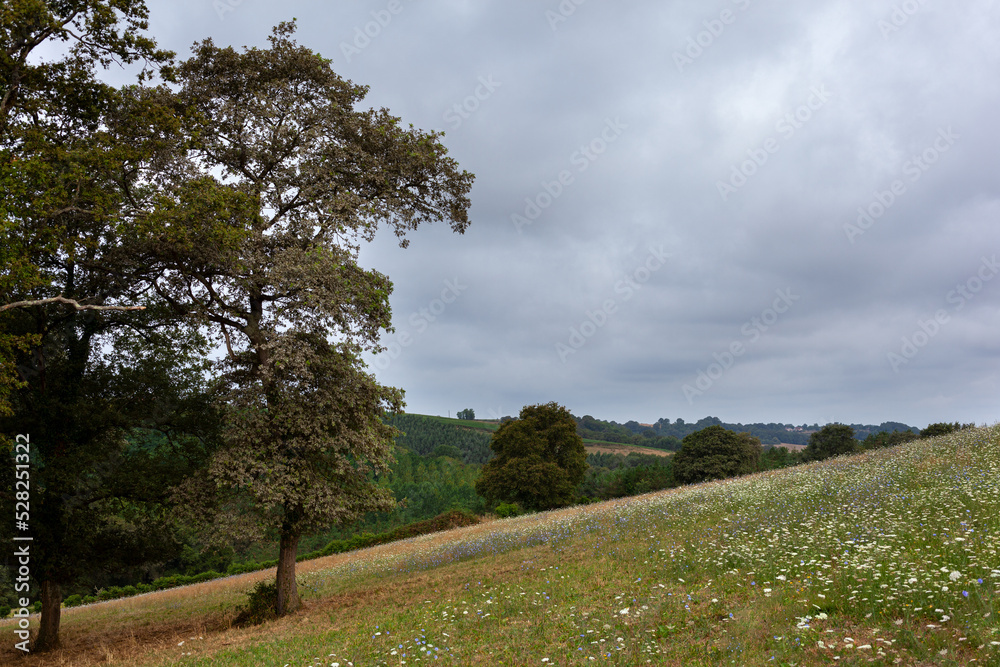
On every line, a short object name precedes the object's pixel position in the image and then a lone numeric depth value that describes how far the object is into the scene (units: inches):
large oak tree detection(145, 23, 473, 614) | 520.7
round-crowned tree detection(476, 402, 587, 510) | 2126.0
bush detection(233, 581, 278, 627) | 567.2
